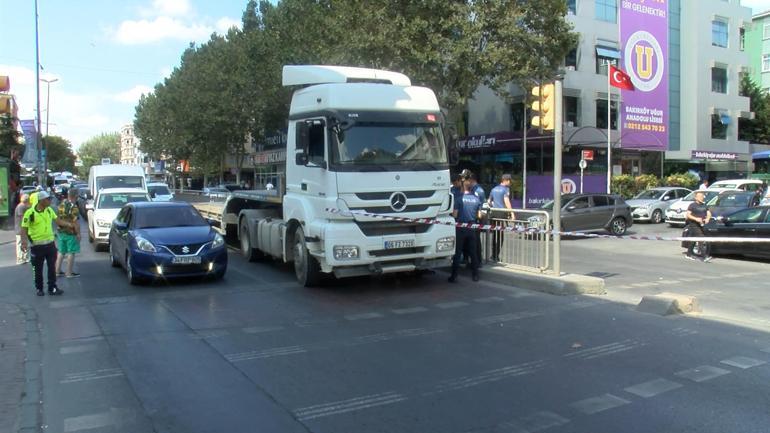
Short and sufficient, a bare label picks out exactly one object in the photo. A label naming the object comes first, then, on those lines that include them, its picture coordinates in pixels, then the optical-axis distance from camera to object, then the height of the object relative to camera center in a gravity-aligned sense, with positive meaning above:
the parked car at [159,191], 25.93 +0.28
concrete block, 8.29 -1.52
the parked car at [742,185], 28.16 +0.46
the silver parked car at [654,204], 26.53 -0.39
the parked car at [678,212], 24.28 -0.68
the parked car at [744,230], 14.76 -0.87
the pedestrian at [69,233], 11.97 -0.70
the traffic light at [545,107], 10.55 +1.55
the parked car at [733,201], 21.17 -0.22
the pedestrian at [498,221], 11.76 -0.49
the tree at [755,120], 49.34 +6.10
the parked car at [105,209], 16.17 -0.31
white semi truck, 9.48 +0.32
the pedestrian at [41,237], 9.90 -0.65
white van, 23.47 +0.80
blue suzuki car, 10.58 -0.85
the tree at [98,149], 128.48 +10.70
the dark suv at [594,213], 20.92 -0.61
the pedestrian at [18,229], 14.70 -0.82
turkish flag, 30.05 +5.86
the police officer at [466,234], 10.99 -0.69
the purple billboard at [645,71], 36.84 +7.79
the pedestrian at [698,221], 14.93 -0.66
